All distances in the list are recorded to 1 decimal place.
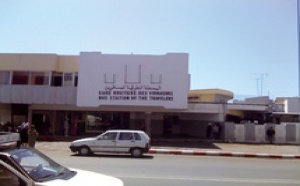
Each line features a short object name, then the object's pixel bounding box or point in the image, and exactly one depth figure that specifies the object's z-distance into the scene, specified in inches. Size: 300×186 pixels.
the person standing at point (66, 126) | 894.3
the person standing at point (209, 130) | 949.7
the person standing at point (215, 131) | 912.0
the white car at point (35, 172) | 150.8
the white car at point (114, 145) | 573.6
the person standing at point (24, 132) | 537.6
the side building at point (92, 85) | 835.2
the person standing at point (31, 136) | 561.3
